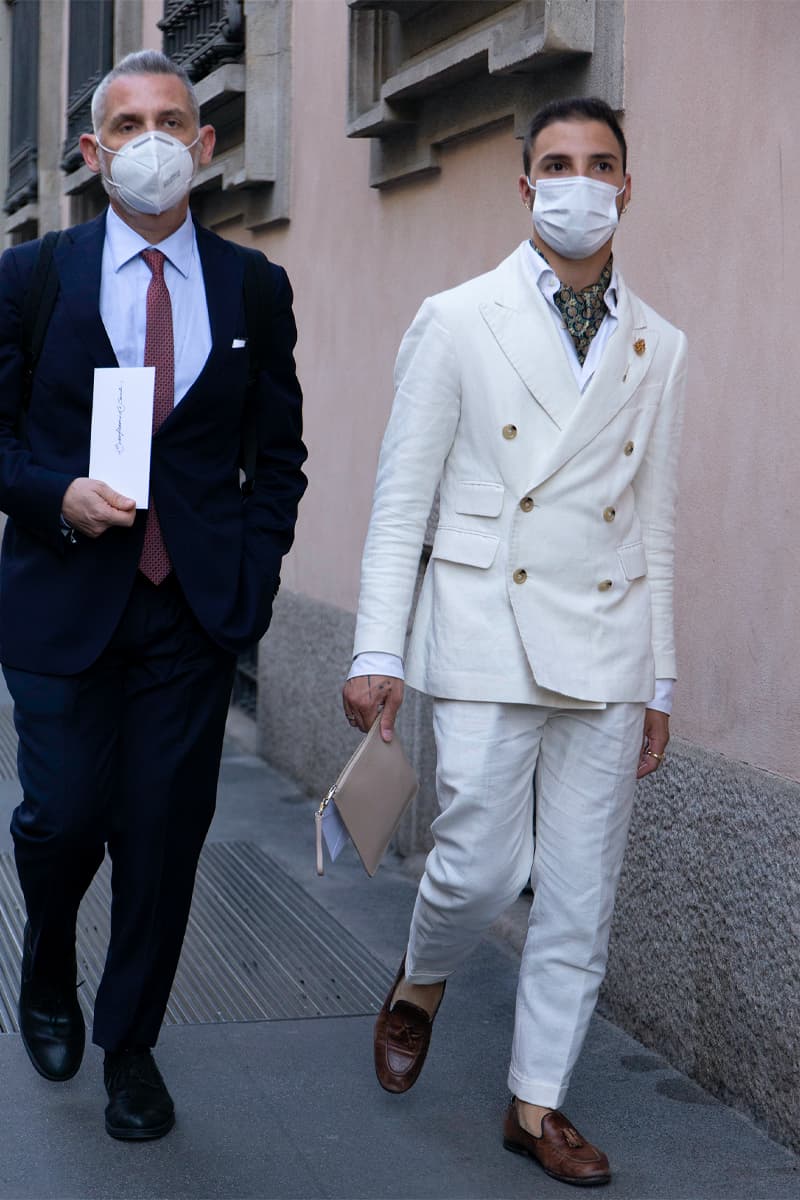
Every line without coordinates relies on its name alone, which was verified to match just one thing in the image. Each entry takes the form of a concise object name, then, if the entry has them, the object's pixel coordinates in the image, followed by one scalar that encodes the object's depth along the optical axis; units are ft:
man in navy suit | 11.80
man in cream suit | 11.46
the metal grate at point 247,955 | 15.44
